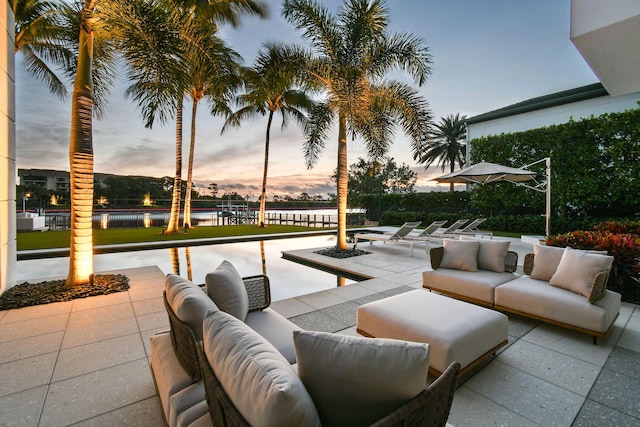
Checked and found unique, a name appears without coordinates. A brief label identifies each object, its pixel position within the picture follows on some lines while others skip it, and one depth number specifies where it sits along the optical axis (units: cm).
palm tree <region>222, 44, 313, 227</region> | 741
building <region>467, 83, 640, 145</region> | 1399
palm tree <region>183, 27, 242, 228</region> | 567
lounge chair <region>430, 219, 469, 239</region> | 954
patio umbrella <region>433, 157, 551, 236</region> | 827
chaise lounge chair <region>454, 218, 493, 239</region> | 1028
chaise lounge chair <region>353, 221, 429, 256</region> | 843
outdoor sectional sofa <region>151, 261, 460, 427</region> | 88
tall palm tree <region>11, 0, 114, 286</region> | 449
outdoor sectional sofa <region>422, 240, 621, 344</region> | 298
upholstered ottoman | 227
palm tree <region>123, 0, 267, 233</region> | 451
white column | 427
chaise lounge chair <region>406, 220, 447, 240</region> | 854
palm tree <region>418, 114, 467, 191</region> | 2427
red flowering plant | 411
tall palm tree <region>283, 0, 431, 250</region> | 689
